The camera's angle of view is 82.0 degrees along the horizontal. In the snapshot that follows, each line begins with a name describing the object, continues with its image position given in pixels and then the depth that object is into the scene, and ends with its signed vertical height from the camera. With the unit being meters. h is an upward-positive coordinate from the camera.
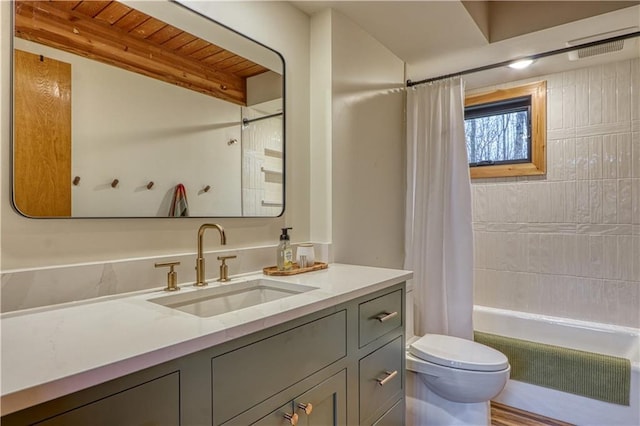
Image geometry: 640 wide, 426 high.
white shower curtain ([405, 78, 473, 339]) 2.22 +0.02
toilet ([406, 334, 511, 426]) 1.70 -0.79
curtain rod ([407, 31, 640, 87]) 1.83 +0.87
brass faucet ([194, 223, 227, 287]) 1.30 -0.18
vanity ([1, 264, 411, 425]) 0.62 -0.31
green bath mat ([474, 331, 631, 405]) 1.97 -0.89
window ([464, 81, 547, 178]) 2.69 +0.64
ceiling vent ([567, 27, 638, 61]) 1.93 +0.94
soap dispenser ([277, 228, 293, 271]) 1.55 -0.17
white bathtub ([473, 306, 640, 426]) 1.98 -0.88
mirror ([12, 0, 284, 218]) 1.03 +0.34
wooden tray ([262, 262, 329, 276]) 1.50 -0.24
